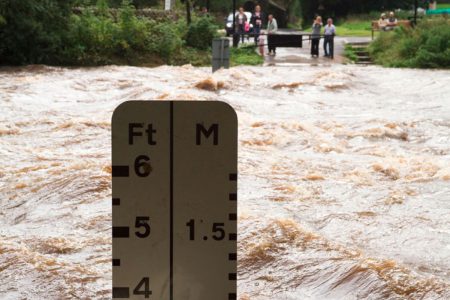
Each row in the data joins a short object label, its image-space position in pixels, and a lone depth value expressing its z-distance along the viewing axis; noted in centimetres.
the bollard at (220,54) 2158
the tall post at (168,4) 3398
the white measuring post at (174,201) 226
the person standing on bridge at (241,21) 3038
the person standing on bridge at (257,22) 2974
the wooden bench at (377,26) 2985
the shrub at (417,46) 2539
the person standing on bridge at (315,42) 2817
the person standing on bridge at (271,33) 2842
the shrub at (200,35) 2838
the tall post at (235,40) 2881
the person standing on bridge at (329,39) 2747
